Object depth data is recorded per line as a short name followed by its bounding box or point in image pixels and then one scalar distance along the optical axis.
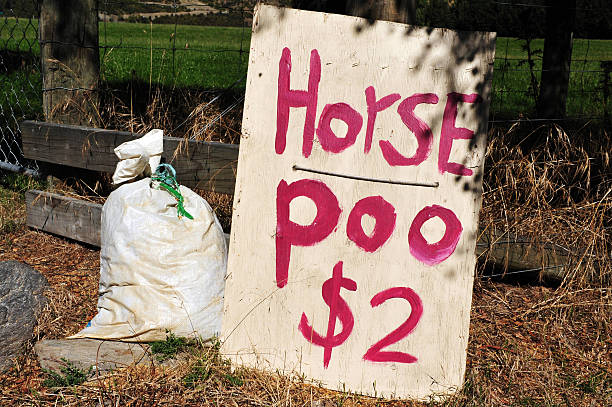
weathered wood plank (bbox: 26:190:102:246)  3.78
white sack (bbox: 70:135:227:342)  2.74
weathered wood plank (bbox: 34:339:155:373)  2.52
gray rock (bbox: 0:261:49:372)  2.64
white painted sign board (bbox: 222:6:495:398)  2.40
